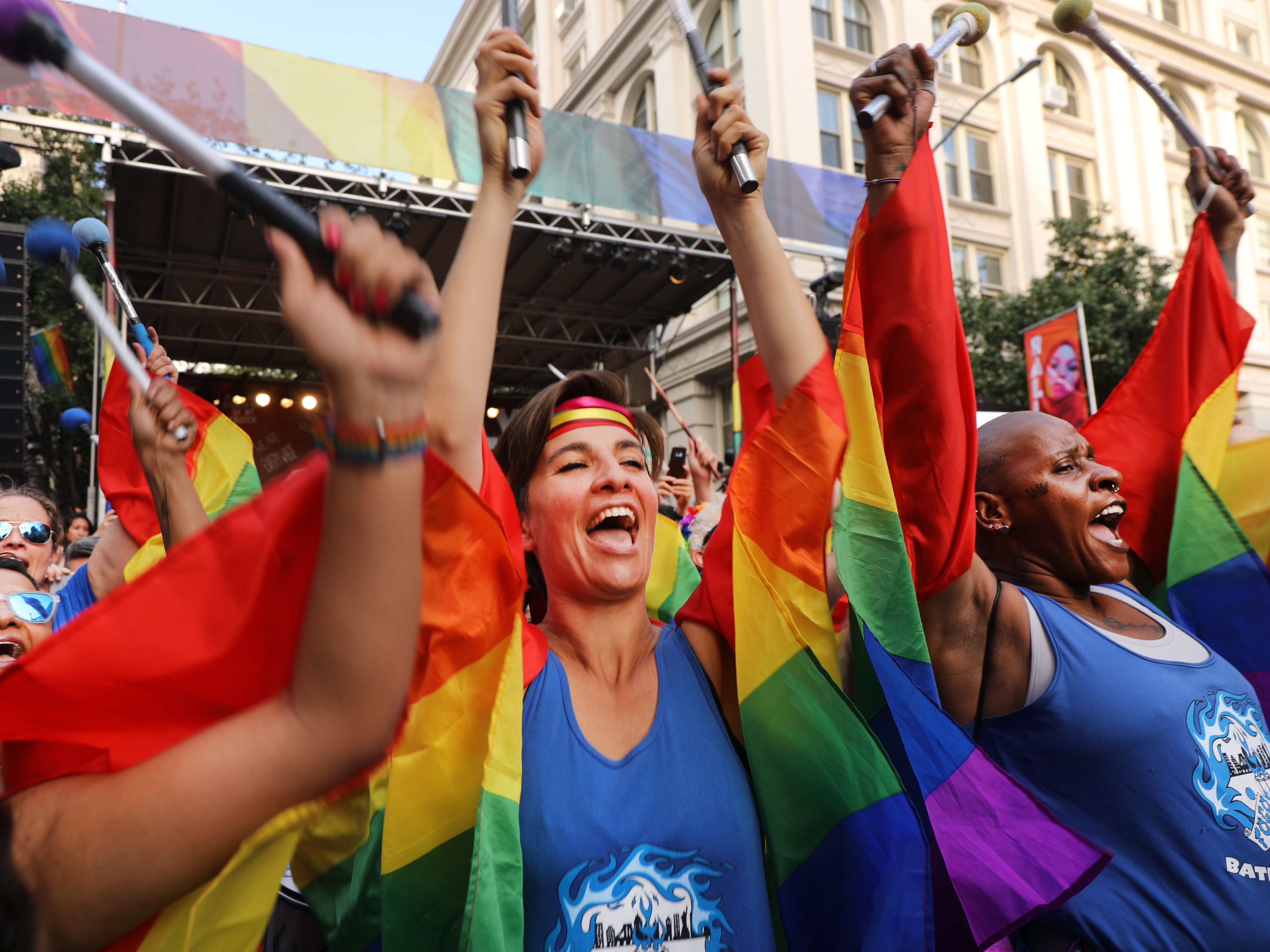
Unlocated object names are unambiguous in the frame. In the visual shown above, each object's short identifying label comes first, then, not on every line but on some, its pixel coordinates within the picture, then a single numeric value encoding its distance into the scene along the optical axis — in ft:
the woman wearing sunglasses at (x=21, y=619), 6.08
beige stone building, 54.60
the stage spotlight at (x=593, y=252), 38.68
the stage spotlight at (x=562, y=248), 38.22
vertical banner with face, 30.07
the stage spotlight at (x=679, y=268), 40.29
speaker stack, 23.53
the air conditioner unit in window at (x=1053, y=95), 57.88
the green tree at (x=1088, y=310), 48.91
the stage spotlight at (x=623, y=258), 39.65
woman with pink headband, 4.52
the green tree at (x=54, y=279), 48.21
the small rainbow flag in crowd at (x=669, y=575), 8.35
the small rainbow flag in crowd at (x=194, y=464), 9.34
